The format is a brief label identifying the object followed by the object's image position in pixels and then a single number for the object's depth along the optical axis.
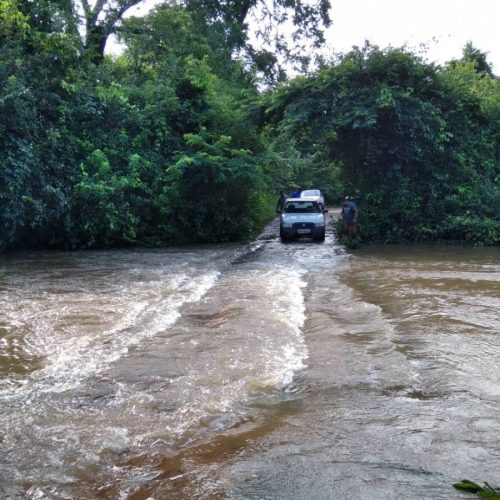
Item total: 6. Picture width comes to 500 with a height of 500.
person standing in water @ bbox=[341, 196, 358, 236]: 19.05
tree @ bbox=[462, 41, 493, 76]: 34.28
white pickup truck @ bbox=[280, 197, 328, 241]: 20.30
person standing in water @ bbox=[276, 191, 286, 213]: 27.97
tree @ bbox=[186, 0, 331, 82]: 29.47
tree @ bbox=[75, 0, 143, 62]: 23.72
